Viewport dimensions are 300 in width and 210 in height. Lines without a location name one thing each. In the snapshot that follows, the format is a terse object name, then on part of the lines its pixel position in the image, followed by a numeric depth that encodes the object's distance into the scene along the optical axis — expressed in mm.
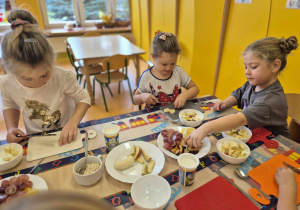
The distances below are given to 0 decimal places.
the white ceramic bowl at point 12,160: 762
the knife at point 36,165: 777
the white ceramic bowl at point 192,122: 1067
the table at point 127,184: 698
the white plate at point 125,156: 746
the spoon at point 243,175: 694
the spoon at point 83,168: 740
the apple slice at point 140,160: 821
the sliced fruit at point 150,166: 766
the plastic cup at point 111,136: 851
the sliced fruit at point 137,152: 835
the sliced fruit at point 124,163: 772
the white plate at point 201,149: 839
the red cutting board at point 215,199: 631
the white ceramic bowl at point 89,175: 688
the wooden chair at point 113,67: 2492
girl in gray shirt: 975
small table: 2619
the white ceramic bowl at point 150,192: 615
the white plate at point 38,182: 688
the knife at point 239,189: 644
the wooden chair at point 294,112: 1327
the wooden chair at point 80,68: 2955
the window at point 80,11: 4566
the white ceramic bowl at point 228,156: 793
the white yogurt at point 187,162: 703
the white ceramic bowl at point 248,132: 926
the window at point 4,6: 4094
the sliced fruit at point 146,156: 827
